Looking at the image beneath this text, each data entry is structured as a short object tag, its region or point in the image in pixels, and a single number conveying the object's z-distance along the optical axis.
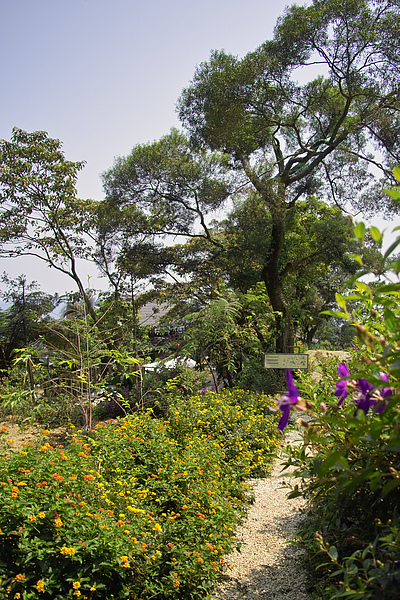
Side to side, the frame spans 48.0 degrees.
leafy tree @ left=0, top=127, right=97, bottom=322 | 8.47
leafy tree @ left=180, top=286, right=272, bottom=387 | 6.95
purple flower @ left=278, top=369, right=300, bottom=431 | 1.06
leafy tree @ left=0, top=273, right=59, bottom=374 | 10.16
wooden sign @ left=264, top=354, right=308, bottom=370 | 6.97
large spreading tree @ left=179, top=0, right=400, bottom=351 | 7.46
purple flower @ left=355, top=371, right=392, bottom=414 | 1.13
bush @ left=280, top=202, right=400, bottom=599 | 1.10
